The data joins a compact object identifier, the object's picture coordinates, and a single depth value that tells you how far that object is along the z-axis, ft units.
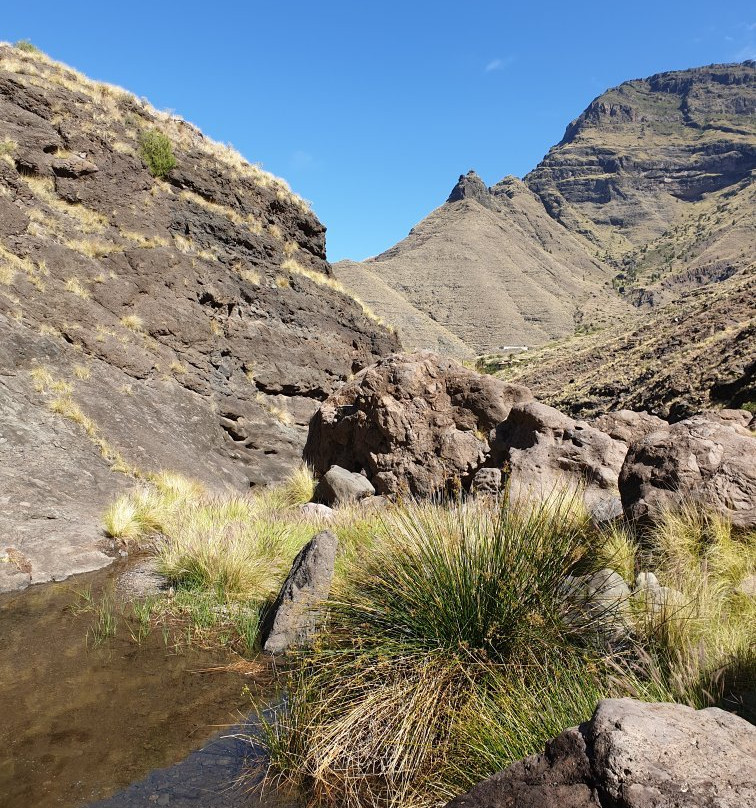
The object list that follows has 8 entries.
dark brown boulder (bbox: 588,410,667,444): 29.84
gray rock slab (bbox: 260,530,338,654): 14.89
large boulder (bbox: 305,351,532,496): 31.99
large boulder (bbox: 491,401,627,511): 25.63
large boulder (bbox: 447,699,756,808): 5.47
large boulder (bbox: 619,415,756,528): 16.01
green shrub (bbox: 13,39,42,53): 58.23
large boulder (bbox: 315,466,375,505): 31.19
